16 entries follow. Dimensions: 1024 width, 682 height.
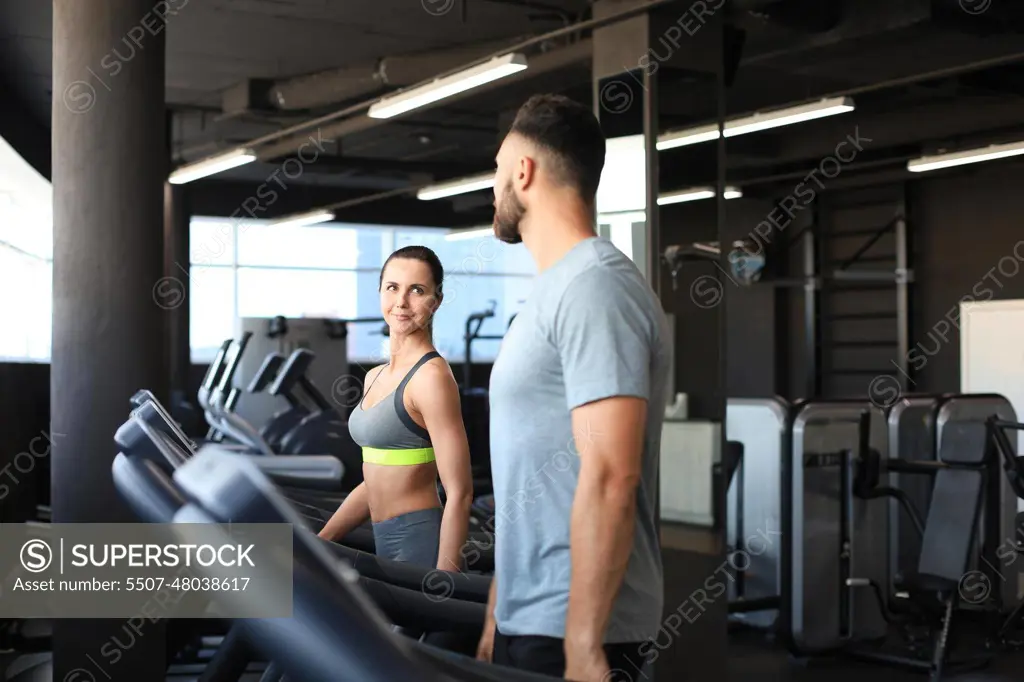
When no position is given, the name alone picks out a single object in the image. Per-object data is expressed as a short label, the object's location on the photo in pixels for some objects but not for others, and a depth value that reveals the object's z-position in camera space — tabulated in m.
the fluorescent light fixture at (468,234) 13.49
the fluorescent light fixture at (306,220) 12.23
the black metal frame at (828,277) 11.35
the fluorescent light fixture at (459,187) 10.39
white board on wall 8.36
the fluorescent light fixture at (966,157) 8.45
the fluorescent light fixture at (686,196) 6.17
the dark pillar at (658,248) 5.21
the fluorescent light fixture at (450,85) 5.71
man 1.42
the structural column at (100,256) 3.55
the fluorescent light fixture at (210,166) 8.91
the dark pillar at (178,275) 11.25
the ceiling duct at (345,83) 7.76
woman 2.34
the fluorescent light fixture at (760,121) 5.77
